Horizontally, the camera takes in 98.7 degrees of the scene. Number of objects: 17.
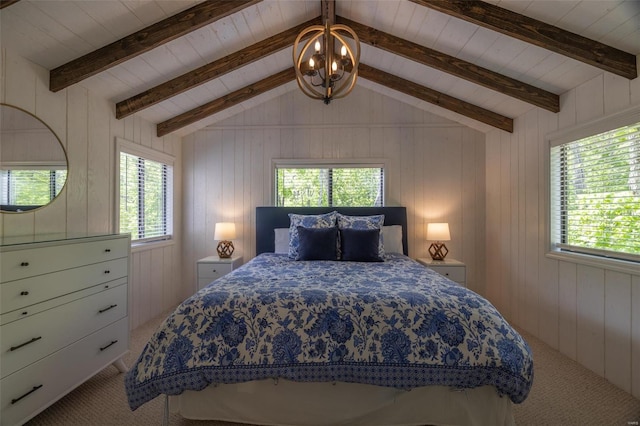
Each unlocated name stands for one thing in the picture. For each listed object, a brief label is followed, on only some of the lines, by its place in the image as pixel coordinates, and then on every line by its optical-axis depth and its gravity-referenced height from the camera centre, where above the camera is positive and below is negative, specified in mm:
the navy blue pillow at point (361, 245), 2746 -327
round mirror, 1819 +365
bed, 1476 -793
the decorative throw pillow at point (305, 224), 2984 -128
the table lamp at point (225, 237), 3467 -306
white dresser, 1422 -629
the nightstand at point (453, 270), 3229 -679
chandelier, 1729 +995
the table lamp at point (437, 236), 3375 -296
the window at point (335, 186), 3828 +370
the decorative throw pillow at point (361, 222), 3058 -107
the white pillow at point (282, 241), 3324 -346
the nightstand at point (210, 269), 3293 -681
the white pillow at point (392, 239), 3330 -323
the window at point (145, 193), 2967 +237
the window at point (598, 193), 1977 +159
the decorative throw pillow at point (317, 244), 2777 -319
